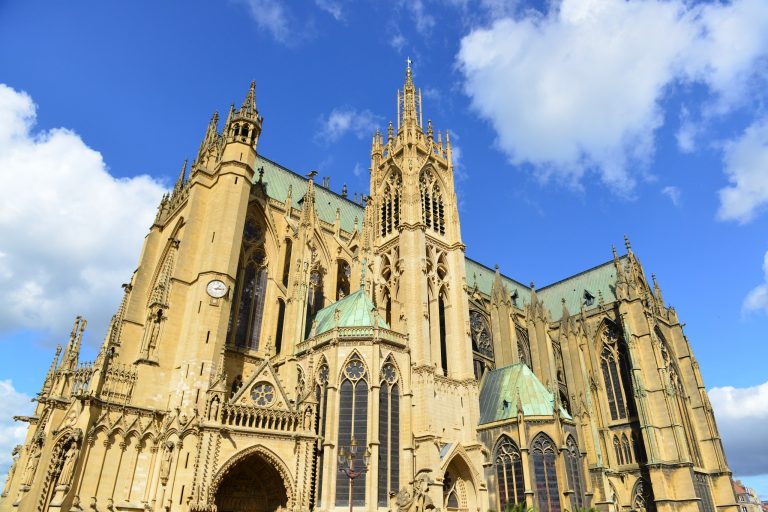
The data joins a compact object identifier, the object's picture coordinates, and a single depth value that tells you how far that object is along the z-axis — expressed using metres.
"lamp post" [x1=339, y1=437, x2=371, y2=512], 27.11
